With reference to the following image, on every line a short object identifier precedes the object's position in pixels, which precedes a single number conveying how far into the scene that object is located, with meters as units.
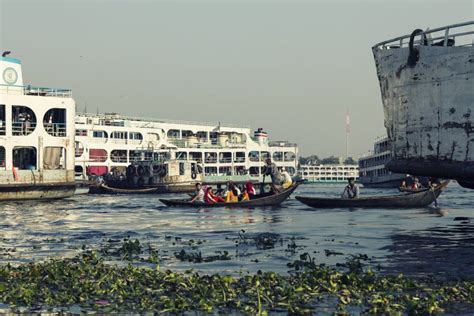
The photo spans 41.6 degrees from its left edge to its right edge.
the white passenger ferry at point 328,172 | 178.12
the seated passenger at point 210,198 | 34.22
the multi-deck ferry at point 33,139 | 42.50
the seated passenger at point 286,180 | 38.56
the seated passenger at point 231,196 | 34.16
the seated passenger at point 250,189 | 35.16
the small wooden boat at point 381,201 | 32.09
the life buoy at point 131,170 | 72.62
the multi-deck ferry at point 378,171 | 91.84
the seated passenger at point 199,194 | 34.94
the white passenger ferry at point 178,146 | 82.88
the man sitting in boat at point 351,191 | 32.84
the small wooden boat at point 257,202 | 33.88
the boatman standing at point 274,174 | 37.13
